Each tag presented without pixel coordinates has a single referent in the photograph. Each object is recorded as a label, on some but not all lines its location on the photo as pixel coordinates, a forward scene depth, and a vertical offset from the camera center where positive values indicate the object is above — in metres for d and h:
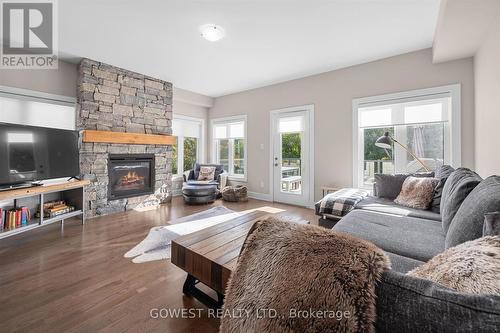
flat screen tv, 2.43 +0.16
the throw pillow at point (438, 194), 2.21 -0.30
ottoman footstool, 4.42 -0.56
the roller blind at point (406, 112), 3.06 +0.83
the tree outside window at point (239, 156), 5.41 +0.25
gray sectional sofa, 0.36 -0.27
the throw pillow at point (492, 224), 0.74 -0.21
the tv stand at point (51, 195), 2.33 -0.42
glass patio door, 4.30 +0.18
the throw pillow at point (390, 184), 2.74 -0.24
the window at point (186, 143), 5.32 +0.61
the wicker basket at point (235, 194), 4.72 -0.62
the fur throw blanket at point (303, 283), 0.44 -0.28
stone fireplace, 3.51 +0.69
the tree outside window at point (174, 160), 5.25 +0.15
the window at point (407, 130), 3.00 +0.55
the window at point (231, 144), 5.37 +0.57
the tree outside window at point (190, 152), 5.59 +0.38
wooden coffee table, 1.28 -0.58
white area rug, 2.24 -0.87
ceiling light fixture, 2.57 +1.66
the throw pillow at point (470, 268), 0.45 -0.24
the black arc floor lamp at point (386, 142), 2.98 +0.33
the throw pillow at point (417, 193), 2.29 -0.30
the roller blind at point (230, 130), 5.37 +0.93
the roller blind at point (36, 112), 3.01 +0.82
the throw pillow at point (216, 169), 5.20 -0.07
